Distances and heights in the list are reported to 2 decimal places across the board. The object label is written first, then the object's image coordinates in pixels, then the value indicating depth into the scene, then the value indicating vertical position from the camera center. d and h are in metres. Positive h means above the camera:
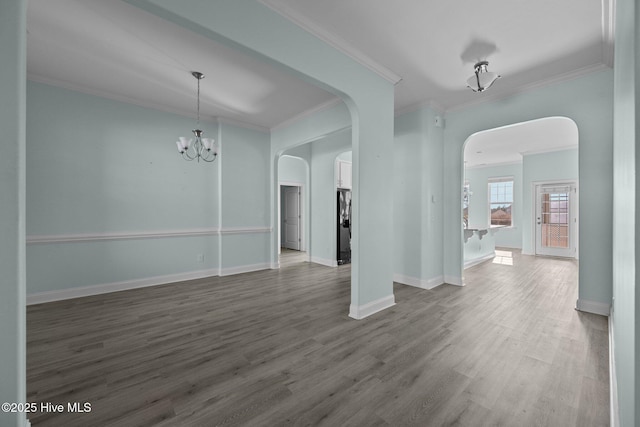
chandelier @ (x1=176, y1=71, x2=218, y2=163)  3.77 +1.01
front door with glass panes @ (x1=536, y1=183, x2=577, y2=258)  6.96 -0.25
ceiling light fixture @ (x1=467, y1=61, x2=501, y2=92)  2.97 +1.52
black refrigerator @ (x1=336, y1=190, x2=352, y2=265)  6.07 -0.40
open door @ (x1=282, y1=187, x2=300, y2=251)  8.71 -0.26
